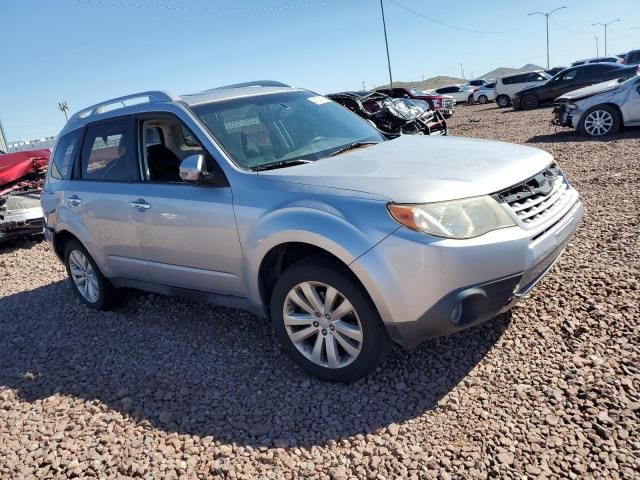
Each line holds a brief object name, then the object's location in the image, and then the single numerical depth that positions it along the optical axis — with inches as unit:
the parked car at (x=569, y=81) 740.0
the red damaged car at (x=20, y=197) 314.3
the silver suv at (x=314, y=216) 104.6
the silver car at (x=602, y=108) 401.1
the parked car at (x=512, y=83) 1031.3
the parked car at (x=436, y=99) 910.4
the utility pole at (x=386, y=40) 1593.3
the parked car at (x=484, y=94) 1318.9
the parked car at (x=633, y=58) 920.9
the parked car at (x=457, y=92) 1398.7
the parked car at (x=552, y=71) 1235.6
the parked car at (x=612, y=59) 1076.5
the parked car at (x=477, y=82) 1649.9
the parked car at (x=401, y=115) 411.8
